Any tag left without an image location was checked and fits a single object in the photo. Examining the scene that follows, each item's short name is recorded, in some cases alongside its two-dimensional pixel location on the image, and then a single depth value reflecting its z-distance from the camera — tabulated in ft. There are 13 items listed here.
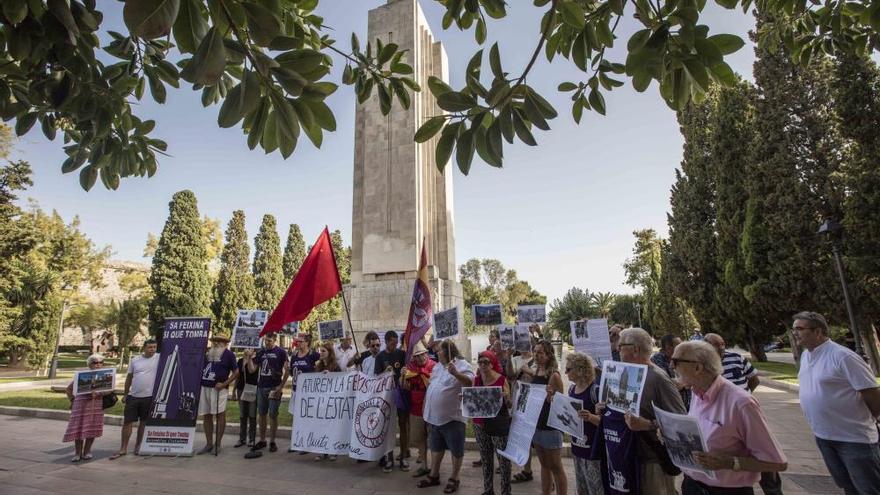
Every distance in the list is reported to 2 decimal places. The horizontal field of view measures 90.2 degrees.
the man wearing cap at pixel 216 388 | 24.79
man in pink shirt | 8.10
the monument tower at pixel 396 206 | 43.45
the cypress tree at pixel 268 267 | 123.95
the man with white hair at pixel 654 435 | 10.50
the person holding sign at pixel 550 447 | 14.83
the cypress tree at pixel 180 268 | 93.61
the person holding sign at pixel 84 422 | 23.30
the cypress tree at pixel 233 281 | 112.16
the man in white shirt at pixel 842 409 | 11.79
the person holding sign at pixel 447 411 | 17.85
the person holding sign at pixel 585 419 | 12.28
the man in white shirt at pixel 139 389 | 24.47
